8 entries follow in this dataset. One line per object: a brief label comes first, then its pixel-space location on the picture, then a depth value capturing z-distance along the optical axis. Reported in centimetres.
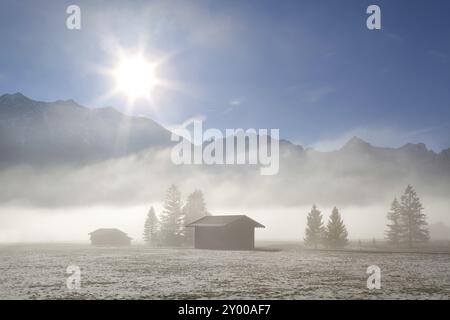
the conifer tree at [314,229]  8612
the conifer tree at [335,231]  7944
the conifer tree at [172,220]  8581
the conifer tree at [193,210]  8550
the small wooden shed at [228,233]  6588
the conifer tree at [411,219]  8794
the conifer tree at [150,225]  10619
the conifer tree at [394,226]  8881
